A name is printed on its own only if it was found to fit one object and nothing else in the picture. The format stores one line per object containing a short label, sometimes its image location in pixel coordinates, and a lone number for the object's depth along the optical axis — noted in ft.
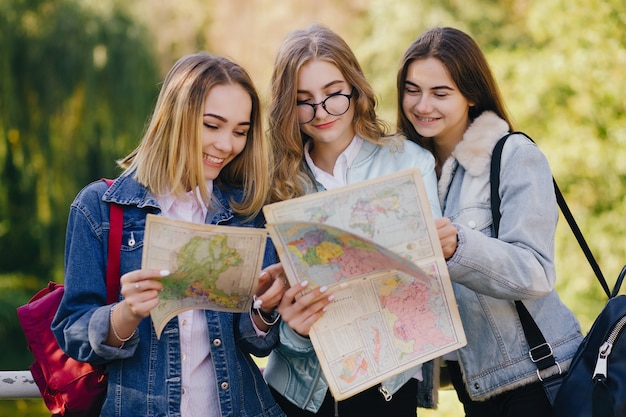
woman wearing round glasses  6.66
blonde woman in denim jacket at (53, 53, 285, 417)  5.66
